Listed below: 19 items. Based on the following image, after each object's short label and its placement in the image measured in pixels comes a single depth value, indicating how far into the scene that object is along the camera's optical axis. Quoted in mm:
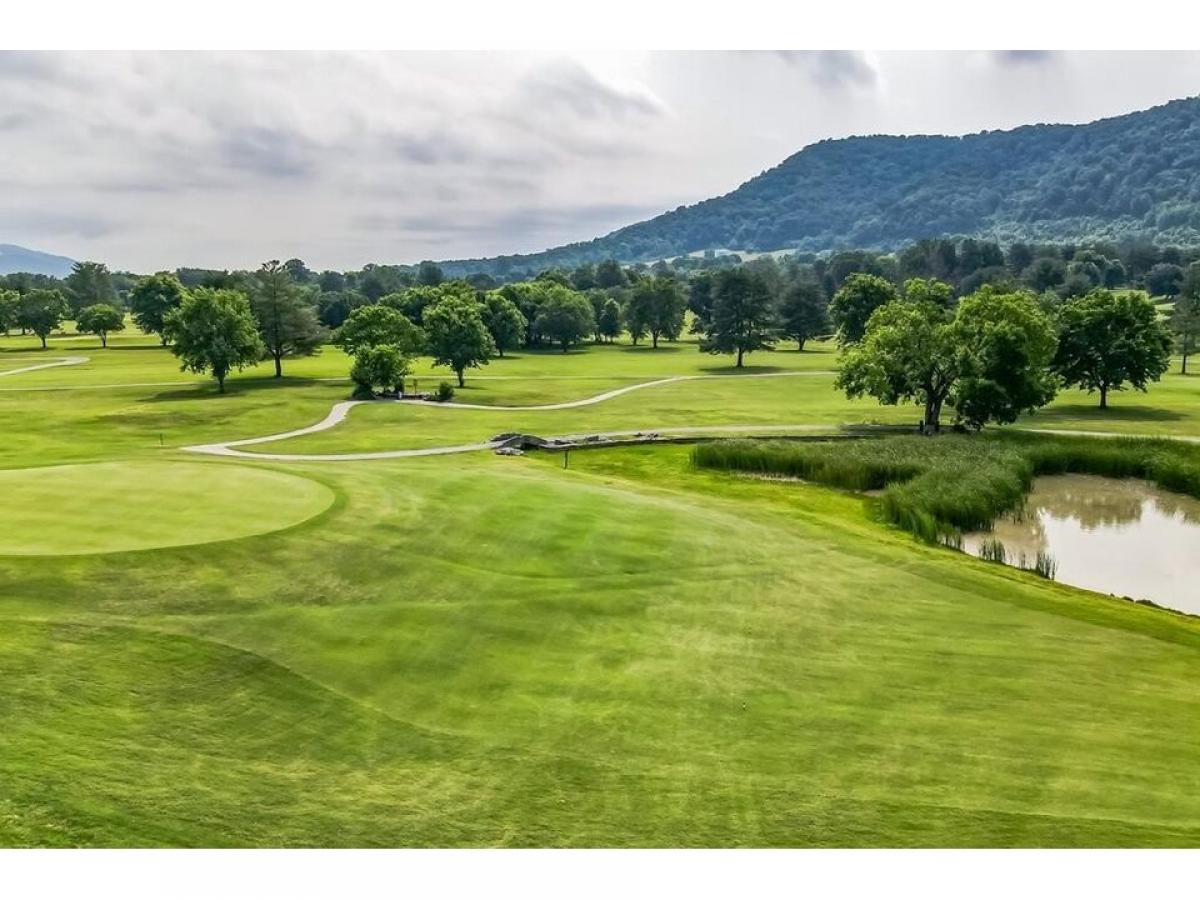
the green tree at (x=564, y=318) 147875
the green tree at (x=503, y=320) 133250
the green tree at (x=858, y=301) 117312
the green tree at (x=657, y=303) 158375
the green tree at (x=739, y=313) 123812
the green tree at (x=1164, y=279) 187750
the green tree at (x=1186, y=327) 107375
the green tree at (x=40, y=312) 146000
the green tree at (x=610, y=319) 164125
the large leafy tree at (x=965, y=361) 63656
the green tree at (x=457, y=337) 99250
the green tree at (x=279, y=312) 105062
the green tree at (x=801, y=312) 145125
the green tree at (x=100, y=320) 144375
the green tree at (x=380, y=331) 95875
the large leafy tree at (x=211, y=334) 92000
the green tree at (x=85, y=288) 192500
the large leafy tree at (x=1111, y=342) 76188
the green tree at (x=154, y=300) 146375
